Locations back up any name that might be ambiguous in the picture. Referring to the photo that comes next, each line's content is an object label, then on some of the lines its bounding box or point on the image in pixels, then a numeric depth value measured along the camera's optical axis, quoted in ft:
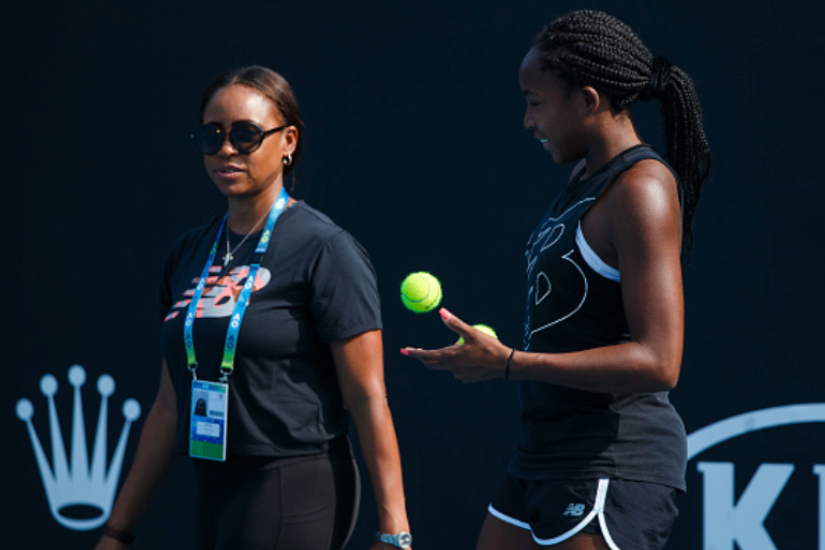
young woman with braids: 28.17
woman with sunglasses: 28.84
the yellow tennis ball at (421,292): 29.64
